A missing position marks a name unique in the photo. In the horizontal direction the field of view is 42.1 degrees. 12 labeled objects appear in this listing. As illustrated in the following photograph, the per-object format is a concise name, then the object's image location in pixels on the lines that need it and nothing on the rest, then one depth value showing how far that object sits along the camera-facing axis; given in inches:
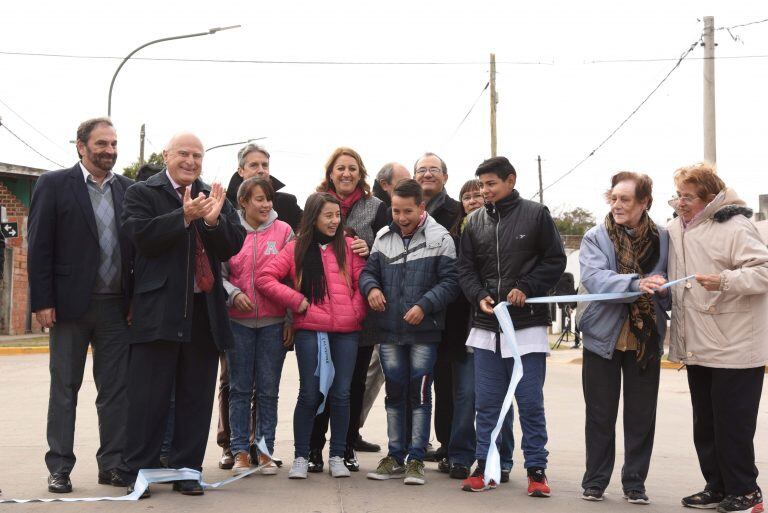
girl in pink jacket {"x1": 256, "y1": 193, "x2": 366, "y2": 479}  277.1
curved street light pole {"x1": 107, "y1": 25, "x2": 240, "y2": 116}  834.8
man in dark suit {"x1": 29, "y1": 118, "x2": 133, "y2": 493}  258.5
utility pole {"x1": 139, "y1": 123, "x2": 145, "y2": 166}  1257.6
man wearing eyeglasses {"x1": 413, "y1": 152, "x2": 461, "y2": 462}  304.3
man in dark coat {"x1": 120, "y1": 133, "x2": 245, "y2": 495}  244.5
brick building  1207.6
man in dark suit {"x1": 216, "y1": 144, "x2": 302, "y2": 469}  300.1
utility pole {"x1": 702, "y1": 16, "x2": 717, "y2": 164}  821.9
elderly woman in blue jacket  252.8
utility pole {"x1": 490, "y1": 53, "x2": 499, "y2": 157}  1165.7
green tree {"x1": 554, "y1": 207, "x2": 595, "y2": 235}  3058.6
